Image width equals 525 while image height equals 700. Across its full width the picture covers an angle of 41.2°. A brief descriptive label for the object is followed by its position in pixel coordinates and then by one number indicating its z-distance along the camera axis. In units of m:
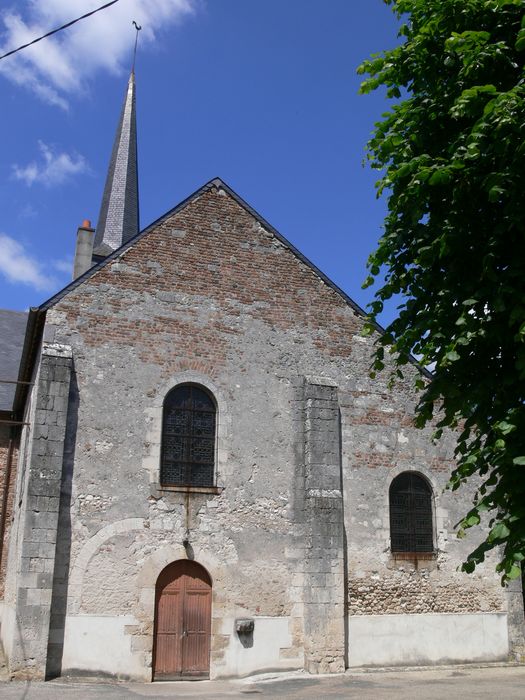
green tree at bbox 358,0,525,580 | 5.65
